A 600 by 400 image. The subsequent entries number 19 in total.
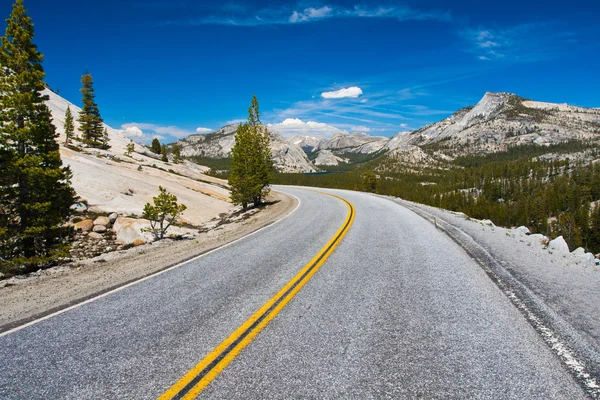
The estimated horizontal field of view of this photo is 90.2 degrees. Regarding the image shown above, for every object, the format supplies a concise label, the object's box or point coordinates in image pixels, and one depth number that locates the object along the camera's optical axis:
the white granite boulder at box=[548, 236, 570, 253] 9.74
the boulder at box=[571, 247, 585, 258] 9.27
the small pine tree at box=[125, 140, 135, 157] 55.64
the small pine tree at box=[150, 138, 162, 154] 88.12
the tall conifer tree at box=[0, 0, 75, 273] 11.04
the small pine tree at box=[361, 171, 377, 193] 80.75
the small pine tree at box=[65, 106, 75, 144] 49.86
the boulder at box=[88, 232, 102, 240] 16.12
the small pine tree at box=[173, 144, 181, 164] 78.00
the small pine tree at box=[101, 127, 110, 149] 57.03
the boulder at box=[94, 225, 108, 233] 16.80
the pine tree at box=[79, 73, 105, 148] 55.25
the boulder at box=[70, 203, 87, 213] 17.99
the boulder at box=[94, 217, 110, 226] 17.32
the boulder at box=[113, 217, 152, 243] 16.31
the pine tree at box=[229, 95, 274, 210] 25.38
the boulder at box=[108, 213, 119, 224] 17.98
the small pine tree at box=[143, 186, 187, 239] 14.02
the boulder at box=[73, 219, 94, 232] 16.28
